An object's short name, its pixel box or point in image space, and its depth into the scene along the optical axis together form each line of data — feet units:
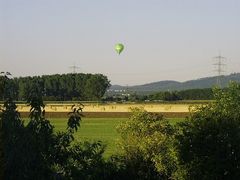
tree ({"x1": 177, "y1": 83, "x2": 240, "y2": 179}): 68.80
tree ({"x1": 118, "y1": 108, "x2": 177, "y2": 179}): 76.23
